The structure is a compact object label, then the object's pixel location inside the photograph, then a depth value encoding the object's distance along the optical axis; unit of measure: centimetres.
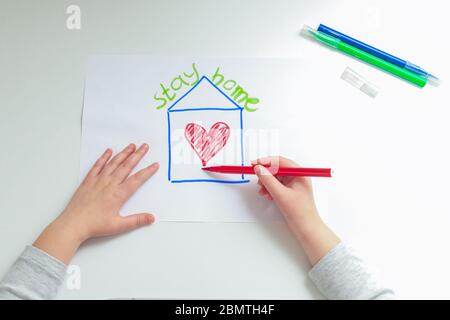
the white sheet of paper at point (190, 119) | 64
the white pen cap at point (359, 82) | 70
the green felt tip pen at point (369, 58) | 71
